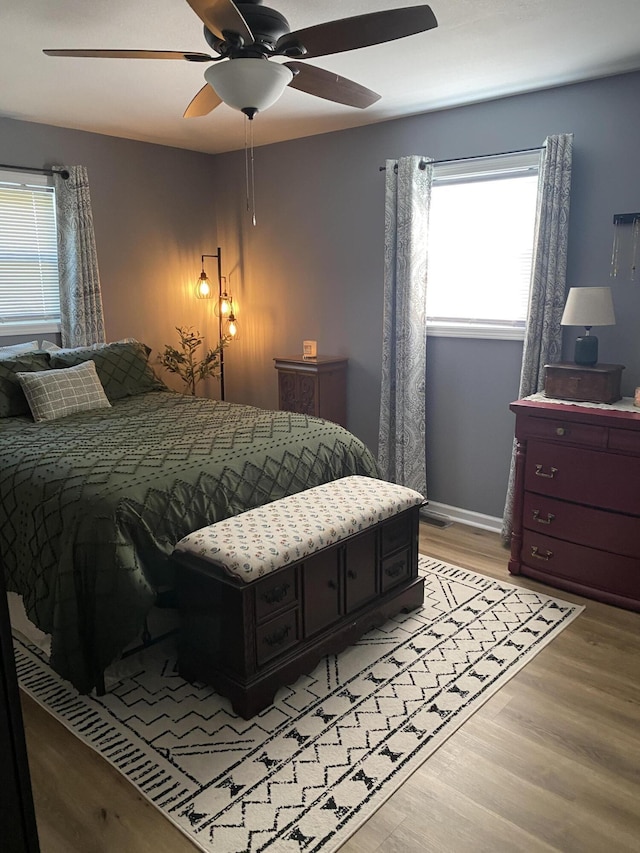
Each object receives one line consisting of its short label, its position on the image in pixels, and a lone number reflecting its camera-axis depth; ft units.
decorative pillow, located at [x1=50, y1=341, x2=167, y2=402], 12.46
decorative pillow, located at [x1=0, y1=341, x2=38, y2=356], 12.49
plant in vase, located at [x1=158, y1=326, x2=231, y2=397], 15.96
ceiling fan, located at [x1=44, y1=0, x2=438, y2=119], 6.09
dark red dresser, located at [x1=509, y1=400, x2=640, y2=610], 9.34
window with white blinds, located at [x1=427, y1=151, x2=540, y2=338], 11.73
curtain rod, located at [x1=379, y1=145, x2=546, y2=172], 11.15
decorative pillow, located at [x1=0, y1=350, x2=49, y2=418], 11.23
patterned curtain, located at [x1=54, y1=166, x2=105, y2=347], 13.75
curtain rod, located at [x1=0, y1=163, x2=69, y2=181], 13.22
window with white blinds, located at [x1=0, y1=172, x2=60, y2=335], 13.30
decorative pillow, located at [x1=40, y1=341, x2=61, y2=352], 13.23
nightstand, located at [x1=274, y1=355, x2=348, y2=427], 14.15
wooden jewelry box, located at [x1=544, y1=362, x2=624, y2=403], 9.98
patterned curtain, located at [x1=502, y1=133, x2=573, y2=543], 10.54
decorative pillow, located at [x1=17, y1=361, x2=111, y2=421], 11.07
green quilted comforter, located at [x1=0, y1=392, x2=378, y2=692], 7.11
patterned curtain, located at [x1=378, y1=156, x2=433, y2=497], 12.50
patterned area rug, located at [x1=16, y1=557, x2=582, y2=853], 5.94
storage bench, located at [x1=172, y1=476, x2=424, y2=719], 7.13
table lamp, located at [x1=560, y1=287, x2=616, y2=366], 9.85
